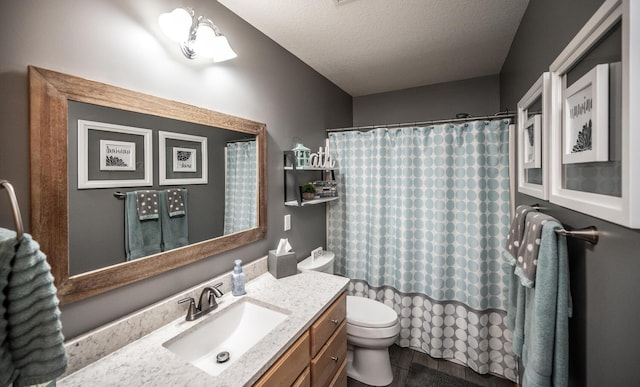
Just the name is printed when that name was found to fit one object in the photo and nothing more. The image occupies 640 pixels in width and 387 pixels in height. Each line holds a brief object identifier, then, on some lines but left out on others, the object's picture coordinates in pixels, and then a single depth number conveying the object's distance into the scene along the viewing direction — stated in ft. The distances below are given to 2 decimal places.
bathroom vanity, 2.75
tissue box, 5.34
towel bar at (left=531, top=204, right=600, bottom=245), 2.34
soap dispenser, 4.56
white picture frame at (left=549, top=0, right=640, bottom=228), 1.69
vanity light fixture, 3.65
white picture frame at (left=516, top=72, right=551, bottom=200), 3.24
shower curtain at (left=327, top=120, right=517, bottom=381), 6.33
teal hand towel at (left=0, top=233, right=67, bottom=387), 1.64
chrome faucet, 3.90
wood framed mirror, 2.65
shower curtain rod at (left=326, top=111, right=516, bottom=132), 6.07
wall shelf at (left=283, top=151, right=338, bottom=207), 6.22
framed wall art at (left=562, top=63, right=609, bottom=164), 2.04
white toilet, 5.87
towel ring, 1.64
